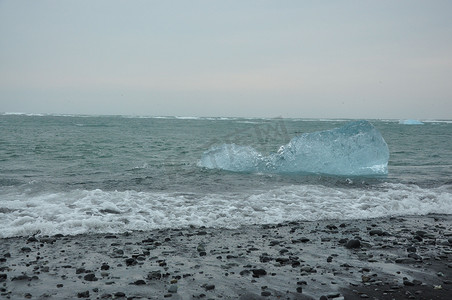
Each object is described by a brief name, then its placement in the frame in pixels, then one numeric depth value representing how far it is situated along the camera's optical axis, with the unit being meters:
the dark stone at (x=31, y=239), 6.12
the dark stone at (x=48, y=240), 6.10
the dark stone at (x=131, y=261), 5.13
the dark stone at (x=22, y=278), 4.49
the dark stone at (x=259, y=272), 4.81
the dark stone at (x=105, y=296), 4.07
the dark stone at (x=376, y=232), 6.92
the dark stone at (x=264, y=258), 5.35
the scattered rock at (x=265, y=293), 4.19
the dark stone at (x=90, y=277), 4.55
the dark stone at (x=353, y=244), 6.08
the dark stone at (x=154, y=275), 4.64
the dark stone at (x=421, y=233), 6.86
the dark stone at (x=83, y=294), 4.08
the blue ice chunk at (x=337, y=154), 14.61
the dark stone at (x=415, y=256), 5.52
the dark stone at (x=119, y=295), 4.11
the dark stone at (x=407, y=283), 4.50
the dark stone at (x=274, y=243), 6.14
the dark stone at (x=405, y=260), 5.37
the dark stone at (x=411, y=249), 5.92
